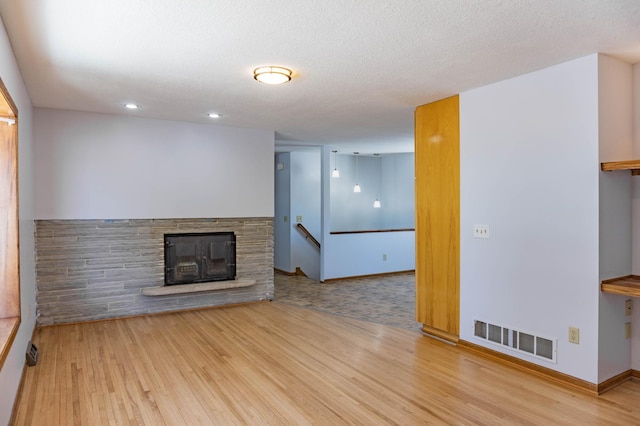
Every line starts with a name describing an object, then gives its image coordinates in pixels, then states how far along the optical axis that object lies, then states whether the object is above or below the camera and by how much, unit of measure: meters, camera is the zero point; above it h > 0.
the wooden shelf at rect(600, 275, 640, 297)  2.64 -0.52
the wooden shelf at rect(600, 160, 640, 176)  2.59 +0.29
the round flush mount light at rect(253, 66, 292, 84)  3.08 +1.08
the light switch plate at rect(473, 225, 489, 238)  3.56 -0.19
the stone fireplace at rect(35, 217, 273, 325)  4.45 -0.67
